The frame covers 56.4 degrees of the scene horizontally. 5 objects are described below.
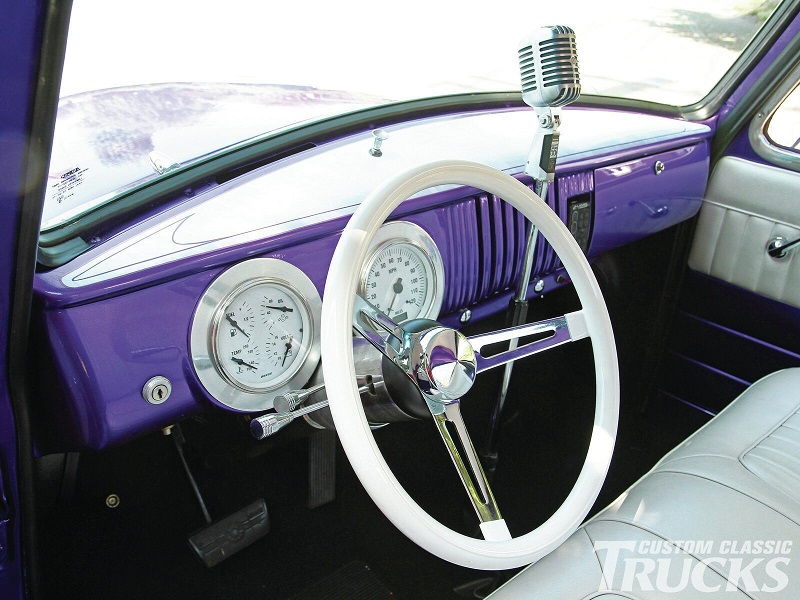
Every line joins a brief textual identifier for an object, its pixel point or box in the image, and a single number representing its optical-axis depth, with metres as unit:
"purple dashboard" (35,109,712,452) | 1.19
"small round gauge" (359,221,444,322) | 1.41
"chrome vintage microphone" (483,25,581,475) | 1.42
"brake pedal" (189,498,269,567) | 1.80
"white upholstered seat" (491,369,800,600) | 1.18
